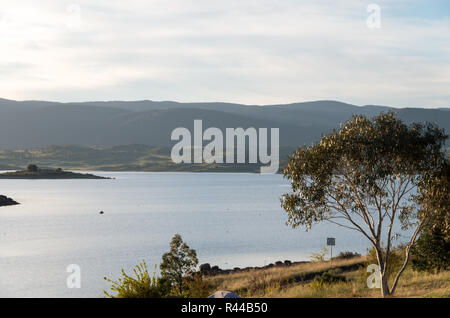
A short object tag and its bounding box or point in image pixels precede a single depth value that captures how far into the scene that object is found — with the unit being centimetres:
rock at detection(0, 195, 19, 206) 12944
